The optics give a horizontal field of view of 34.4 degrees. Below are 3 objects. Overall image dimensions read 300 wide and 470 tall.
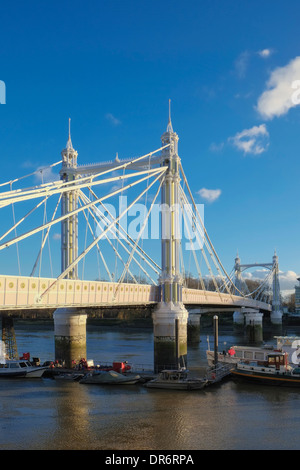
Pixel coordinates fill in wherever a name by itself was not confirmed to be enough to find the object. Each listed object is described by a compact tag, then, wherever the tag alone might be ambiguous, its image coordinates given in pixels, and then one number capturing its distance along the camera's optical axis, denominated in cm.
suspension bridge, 4116
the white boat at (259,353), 4238
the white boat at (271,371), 3800
